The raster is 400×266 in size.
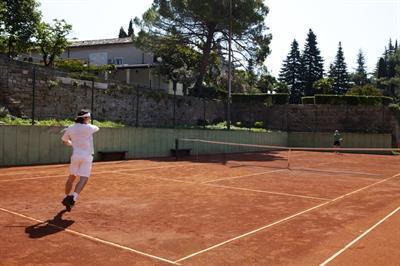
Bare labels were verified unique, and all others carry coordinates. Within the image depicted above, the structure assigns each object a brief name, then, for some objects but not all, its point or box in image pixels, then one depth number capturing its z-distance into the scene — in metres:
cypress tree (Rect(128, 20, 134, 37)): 64.06
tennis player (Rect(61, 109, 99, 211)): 7.44
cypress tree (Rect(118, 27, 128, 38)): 61.34
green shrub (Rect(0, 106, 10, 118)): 18.04
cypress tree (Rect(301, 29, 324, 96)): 72.69
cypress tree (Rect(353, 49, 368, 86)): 92.50
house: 38.81
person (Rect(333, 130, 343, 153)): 30.25
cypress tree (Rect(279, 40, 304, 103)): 73.50
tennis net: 19.27
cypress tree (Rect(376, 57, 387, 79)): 86.44
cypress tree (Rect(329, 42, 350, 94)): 76.11
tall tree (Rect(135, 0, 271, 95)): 31.03
